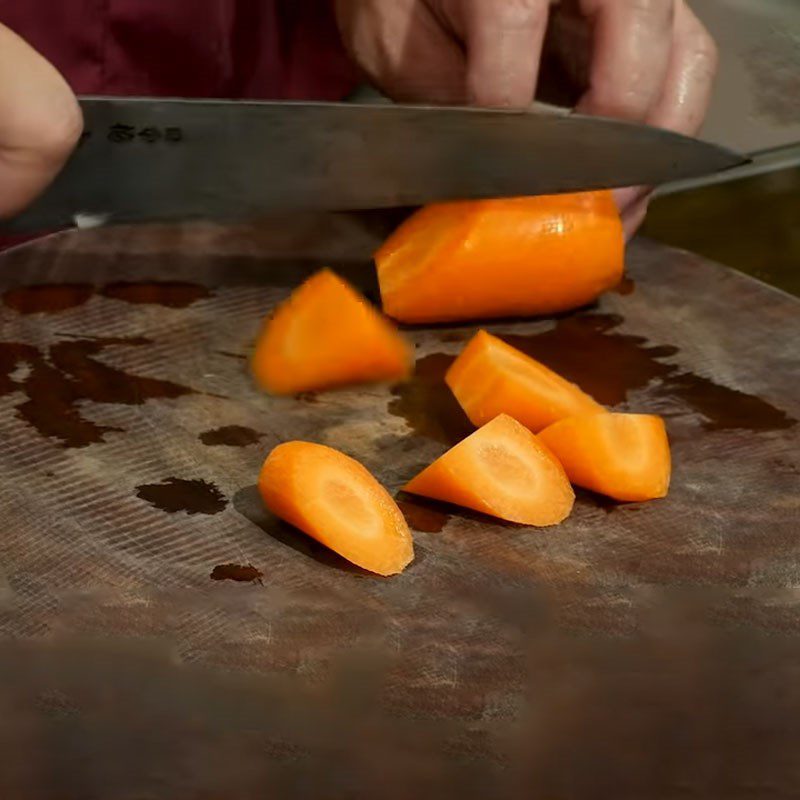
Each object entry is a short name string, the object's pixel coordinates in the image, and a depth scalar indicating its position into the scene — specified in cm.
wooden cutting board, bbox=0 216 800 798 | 68
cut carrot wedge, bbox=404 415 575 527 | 74
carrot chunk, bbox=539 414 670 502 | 75
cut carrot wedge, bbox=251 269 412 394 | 79
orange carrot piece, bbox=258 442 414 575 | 73
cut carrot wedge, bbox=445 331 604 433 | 78
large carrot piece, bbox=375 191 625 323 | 81
